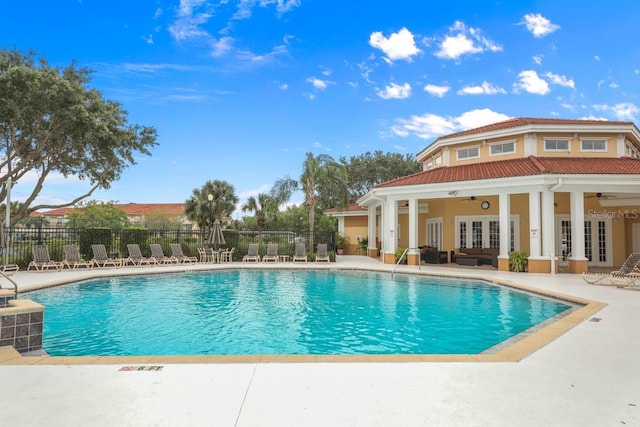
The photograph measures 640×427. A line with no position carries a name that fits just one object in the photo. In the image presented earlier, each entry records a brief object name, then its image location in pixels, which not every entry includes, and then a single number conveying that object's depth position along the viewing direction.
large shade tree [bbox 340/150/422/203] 45.03
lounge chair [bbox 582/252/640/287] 11.46
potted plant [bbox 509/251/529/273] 15.82
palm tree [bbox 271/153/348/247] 23.19
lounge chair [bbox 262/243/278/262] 21.15
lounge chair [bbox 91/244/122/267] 17.46
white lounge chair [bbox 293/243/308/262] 21.55
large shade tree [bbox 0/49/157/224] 17.08
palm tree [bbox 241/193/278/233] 36.19
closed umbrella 19.81
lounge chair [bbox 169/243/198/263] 19.61
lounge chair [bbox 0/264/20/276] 14.51
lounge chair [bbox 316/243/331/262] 21.30
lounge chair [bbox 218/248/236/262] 21.40
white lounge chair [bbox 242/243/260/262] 21.11
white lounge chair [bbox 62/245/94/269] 16.47
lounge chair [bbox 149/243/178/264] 18.86
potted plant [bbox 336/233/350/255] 28.98
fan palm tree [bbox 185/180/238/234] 30.69
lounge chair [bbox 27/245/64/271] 15.67
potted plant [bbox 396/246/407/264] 19.48
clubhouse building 15.27
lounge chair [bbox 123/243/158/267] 17.98
